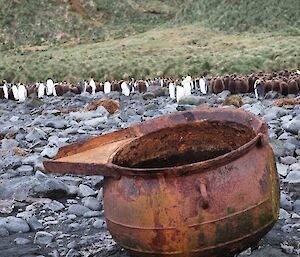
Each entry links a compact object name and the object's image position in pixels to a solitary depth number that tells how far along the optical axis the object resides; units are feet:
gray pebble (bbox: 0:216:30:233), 15.96
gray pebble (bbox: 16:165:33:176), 20.68
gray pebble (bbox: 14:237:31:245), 15.05
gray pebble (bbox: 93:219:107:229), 15.66
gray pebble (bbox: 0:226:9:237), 15.74
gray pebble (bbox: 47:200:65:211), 17.24
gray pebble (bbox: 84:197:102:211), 17.02
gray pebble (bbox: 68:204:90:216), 16.78
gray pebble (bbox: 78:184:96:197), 18.22
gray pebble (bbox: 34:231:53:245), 15.02
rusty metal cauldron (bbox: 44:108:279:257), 11.44
